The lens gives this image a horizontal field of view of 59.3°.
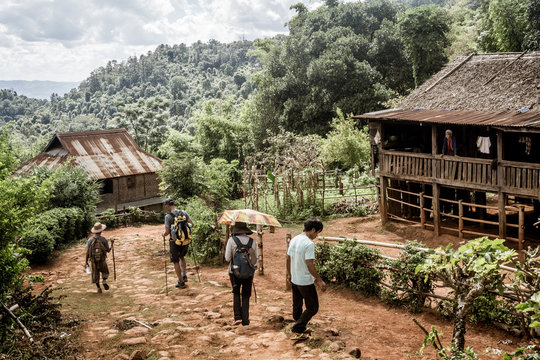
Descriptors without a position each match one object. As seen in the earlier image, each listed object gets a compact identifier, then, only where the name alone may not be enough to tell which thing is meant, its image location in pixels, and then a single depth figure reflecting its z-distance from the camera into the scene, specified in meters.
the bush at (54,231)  14.16
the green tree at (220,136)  34.81
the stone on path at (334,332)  6.94
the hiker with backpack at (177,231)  9.59
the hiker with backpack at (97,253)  9.91
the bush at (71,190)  18.62
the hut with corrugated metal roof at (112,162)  25.77
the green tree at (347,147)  26.67
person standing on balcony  15.53
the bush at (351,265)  9.37
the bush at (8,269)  7.00
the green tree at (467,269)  4.77
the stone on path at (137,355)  6.25
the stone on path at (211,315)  8.02
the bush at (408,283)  8.47
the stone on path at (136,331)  7.28
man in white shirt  6.36
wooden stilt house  14.18
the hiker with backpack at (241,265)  7.06
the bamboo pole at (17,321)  6.20
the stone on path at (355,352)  6.14
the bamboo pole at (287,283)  9.76
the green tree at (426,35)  27.59
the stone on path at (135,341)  6.89
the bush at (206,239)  13.25
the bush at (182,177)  21.19
